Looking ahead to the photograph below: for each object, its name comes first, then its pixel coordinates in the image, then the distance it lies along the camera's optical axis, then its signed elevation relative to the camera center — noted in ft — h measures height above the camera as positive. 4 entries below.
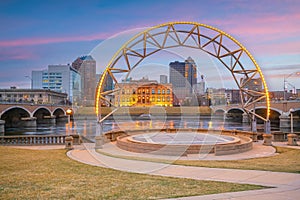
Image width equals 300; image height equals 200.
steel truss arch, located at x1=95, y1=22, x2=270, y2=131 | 81.56 +15.73
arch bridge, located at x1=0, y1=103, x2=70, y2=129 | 273.03 -5.96
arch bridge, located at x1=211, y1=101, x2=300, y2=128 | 238.27 -2.26
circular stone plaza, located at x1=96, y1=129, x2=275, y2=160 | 63.93 -8.95
